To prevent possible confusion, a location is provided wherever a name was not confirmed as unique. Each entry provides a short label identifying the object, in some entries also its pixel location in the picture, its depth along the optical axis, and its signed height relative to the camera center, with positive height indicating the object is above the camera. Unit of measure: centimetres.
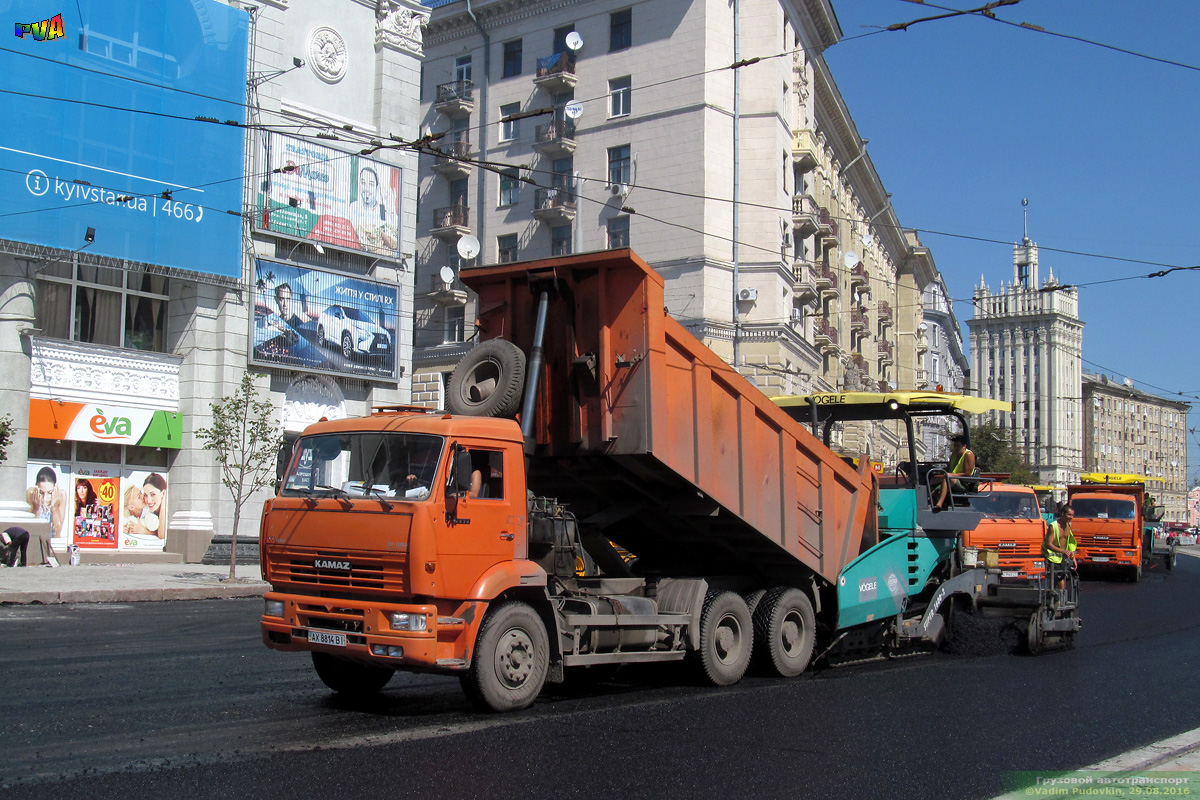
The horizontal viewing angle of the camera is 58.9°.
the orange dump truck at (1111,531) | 3119 -146
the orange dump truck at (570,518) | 773 -37
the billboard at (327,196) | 2764 +753
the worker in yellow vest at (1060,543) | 1395 -85
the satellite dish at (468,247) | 3525 +755
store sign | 2352 +104
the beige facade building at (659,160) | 3781 +1212
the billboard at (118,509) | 2467 -96
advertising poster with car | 2781 +410
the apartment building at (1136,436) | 15300 +693
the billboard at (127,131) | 2255 +768
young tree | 2225 +77
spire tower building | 14100 +1574
